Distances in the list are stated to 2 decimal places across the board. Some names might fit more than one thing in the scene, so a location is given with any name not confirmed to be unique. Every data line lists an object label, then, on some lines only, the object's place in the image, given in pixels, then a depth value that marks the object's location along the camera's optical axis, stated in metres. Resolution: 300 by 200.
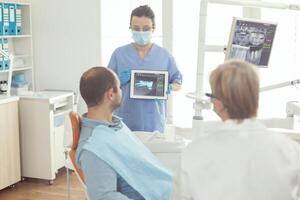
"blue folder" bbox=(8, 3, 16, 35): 4.07
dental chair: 1.74
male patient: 1.59
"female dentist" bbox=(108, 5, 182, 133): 2.79
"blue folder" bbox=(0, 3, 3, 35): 3.92
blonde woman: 1.25
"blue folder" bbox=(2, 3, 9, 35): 3.98
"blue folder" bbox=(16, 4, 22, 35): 4.18
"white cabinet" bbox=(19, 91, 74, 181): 3.82
